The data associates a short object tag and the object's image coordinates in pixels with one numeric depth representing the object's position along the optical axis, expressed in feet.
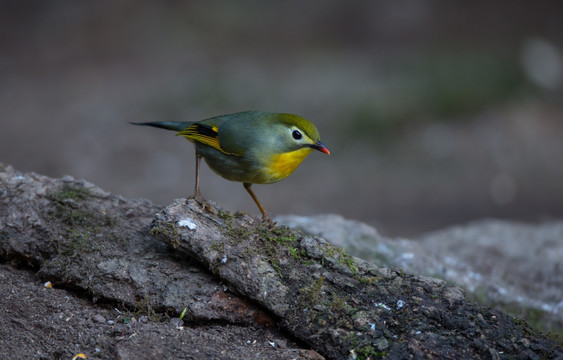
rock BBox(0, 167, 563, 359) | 20.40
